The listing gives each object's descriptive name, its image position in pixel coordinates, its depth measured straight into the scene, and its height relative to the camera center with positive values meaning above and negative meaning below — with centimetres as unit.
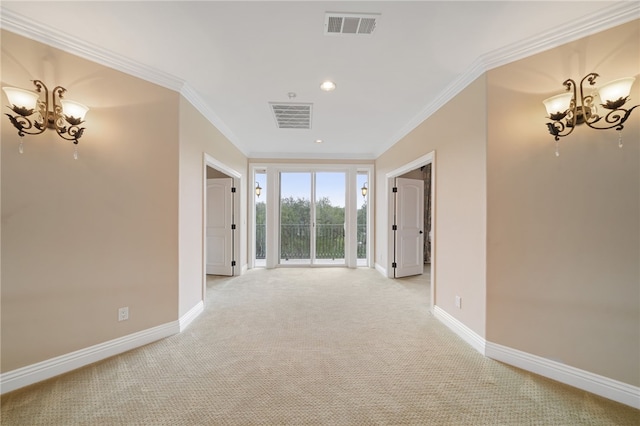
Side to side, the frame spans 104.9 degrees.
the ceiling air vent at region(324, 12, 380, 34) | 173 +138
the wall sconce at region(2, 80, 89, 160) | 171 +74
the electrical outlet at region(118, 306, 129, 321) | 229 -96
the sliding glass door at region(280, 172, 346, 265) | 578 -14
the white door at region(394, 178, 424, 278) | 489 -31
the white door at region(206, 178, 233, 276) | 489 -22
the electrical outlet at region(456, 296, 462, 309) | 261 -96
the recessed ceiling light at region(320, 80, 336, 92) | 261 +137
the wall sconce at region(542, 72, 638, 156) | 160 +74
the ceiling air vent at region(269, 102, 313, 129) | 320 +138
